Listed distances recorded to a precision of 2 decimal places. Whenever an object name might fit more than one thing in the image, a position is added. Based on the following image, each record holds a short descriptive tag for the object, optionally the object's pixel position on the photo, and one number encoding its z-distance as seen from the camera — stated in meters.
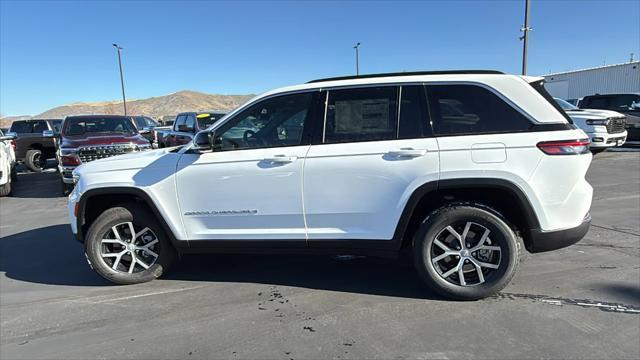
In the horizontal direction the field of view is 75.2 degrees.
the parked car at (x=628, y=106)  14.70
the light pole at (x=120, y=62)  33.81
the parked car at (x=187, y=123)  11.31
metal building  29.84
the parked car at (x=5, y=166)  9.35
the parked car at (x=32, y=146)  13.88
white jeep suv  3.29
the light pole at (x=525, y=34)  18.42
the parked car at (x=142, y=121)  22.02
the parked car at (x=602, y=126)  11.42
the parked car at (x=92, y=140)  8.55
